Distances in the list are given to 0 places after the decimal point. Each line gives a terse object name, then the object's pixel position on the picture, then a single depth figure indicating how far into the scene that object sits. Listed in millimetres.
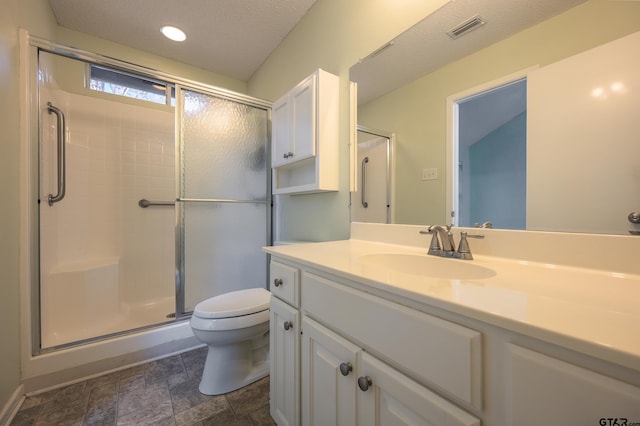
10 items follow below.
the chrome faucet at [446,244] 890
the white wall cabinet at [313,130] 1449
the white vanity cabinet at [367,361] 475
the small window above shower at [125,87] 2113
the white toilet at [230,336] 1324
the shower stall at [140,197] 1774
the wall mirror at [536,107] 676
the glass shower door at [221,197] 1850
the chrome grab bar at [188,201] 1848
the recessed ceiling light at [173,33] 1931
